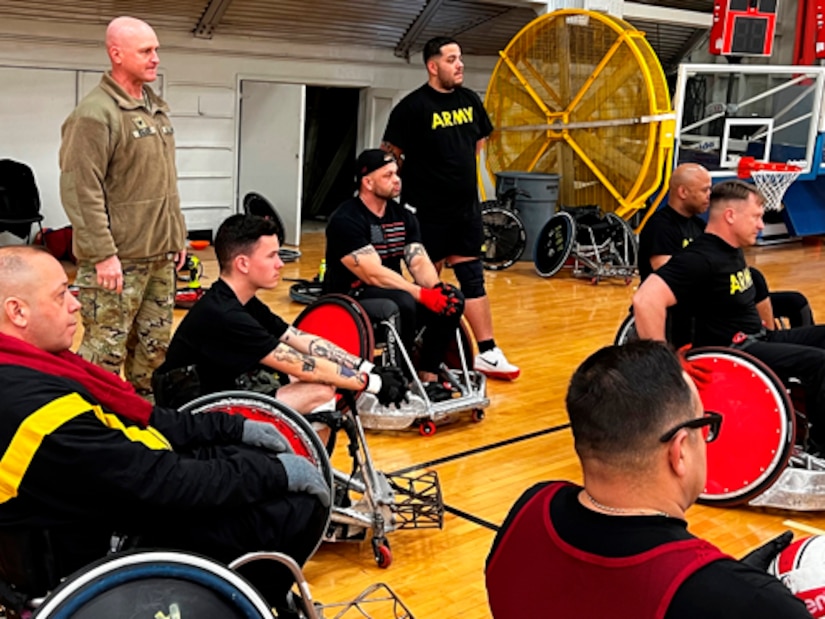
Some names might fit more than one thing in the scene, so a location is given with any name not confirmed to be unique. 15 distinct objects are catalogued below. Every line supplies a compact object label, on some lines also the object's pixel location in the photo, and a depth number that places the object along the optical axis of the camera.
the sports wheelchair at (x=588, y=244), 8.41
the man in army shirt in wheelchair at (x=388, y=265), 4.49
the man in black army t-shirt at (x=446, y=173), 5.22
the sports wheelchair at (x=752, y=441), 3.55
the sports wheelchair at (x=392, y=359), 3.99
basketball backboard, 10.08
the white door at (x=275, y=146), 9.65
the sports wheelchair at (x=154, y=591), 1.68
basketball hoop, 9.52
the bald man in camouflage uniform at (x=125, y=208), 3.76
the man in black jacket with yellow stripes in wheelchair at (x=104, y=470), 1.88
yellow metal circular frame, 8.45
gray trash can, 9.04
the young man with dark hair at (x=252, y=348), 3.17
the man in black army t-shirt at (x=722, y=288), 3.84
